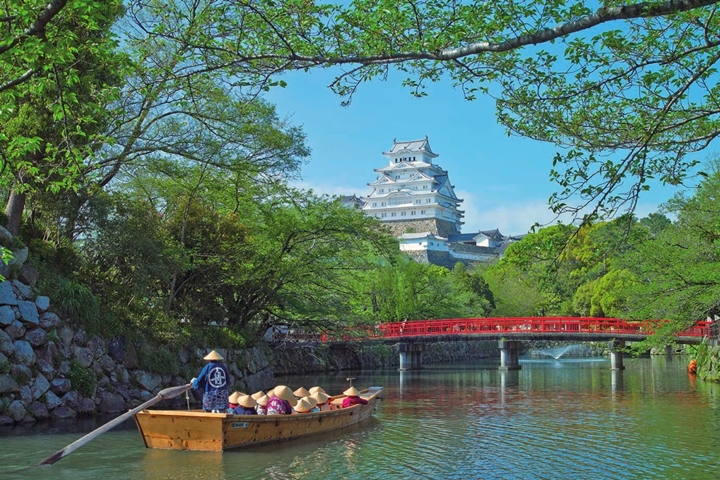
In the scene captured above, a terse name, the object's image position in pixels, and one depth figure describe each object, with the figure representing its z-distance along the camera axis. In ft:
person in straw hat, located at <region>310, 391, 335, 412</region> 44.09
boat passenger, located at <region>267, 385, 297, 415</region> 38.96
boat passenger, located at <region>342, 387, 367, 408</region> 46.47
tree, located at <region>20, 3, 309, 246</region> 49.57
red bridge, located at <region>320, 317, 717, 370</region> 101.60
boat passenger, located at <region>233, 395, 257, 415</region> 38.88
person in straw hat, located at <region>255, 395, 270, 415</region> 39.68
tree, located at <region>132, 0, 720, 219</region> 18.83
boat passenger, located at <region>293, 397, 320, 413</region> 40.50
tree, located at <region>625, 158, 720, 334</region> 56.29
